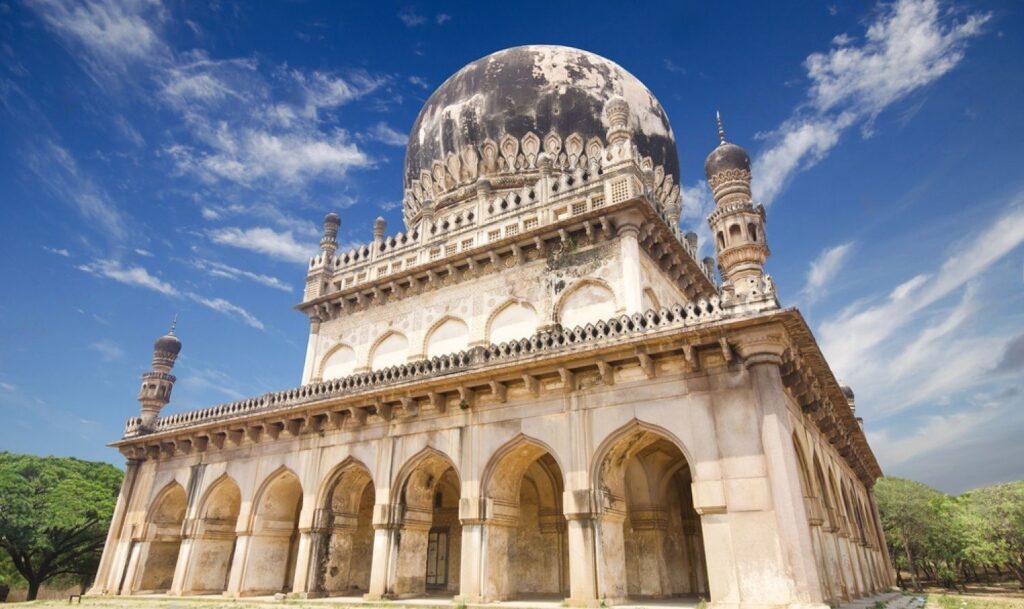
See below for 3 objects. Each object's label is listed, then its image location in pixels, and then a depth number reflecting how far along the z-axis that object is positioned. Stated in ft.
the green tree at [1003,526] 100.12
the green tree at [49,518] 74.13
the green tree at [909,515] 116.26
